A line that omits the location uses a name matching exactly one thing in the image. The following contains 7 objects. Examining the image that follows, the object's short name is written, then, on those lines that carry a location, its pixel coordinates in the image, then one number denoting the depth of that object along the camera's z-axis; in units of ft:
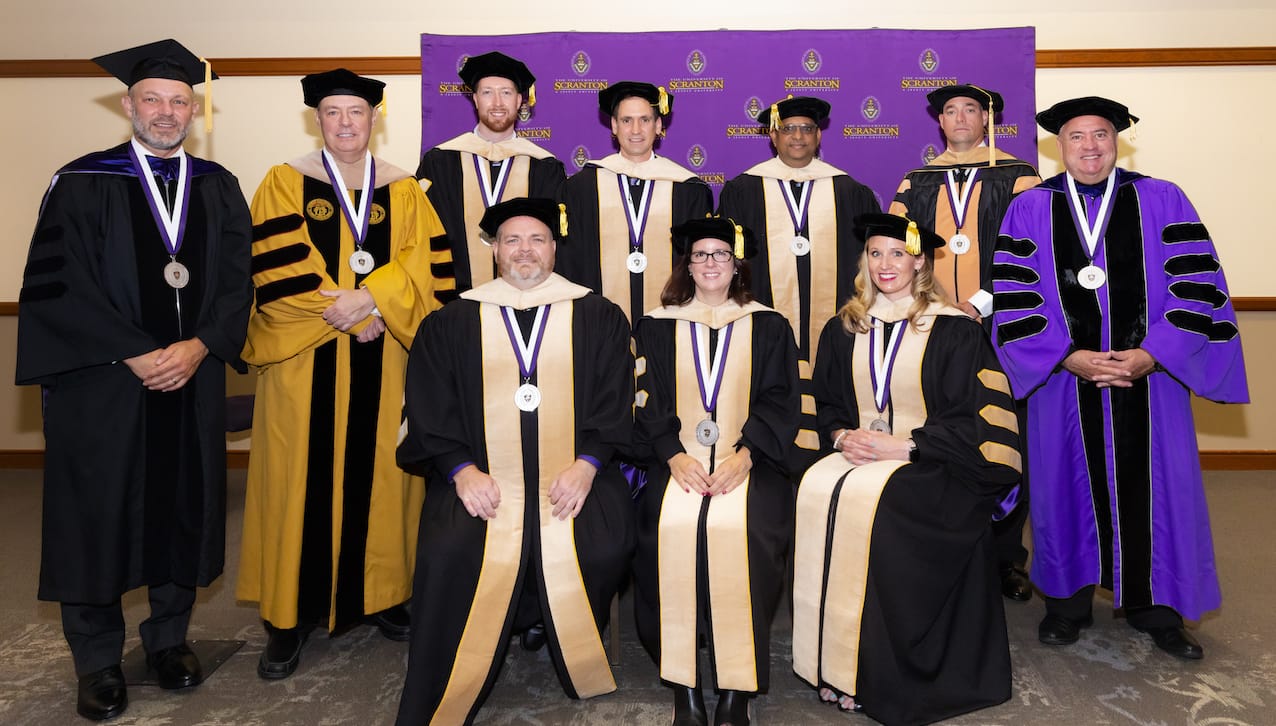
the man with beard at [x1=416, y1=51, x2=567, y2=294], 14.66
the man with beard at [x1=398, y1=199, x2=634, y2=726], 10.26
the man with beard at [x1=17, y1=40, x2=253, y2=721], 10.75
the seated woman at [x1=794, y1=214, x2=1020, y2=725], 10.32
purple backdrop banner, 19.75
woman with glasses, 10.32
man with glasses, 15.14
